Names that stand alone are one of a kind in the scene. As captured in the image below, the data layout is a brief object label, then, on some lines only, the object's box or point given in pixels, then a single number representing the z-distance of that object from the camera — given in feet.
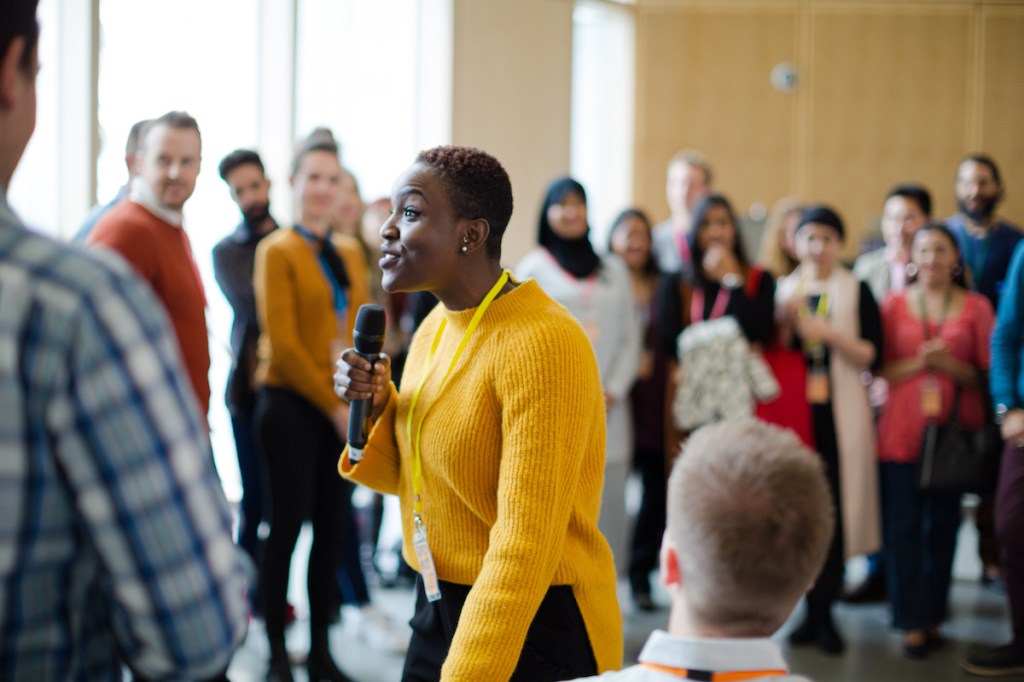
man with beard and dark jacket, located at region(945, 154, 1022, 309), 17.08
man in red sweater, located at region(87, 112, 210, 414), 9.34
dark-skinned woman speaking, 5.62
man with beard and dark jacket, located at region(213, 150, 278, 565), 13.41
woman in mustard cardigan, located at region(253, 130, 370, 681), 11.84
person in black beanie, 14.69
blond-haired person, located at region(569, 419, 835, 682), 4.14
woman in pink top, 14.48
